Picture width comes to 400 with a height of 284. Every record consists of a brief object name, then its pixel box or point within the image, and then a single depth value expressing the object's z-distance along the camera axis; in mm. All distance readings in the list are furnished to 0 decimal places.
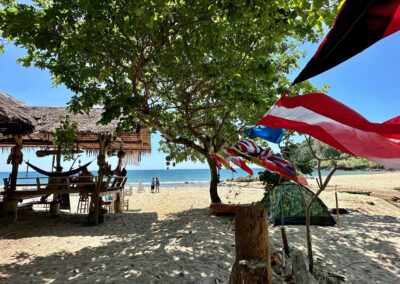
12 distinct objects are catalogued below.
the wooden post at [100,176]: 6680
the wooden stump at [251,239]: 1934
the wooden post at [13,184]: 6277
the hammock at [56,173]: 6645
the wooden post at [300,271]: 2577
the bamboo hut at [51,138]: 6363
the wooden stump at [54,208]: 7776
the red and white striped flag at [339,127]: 1494
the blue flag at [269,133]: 3924
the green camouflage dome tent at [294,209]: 6125
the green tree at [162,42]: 3102
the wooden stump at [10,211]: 6246
